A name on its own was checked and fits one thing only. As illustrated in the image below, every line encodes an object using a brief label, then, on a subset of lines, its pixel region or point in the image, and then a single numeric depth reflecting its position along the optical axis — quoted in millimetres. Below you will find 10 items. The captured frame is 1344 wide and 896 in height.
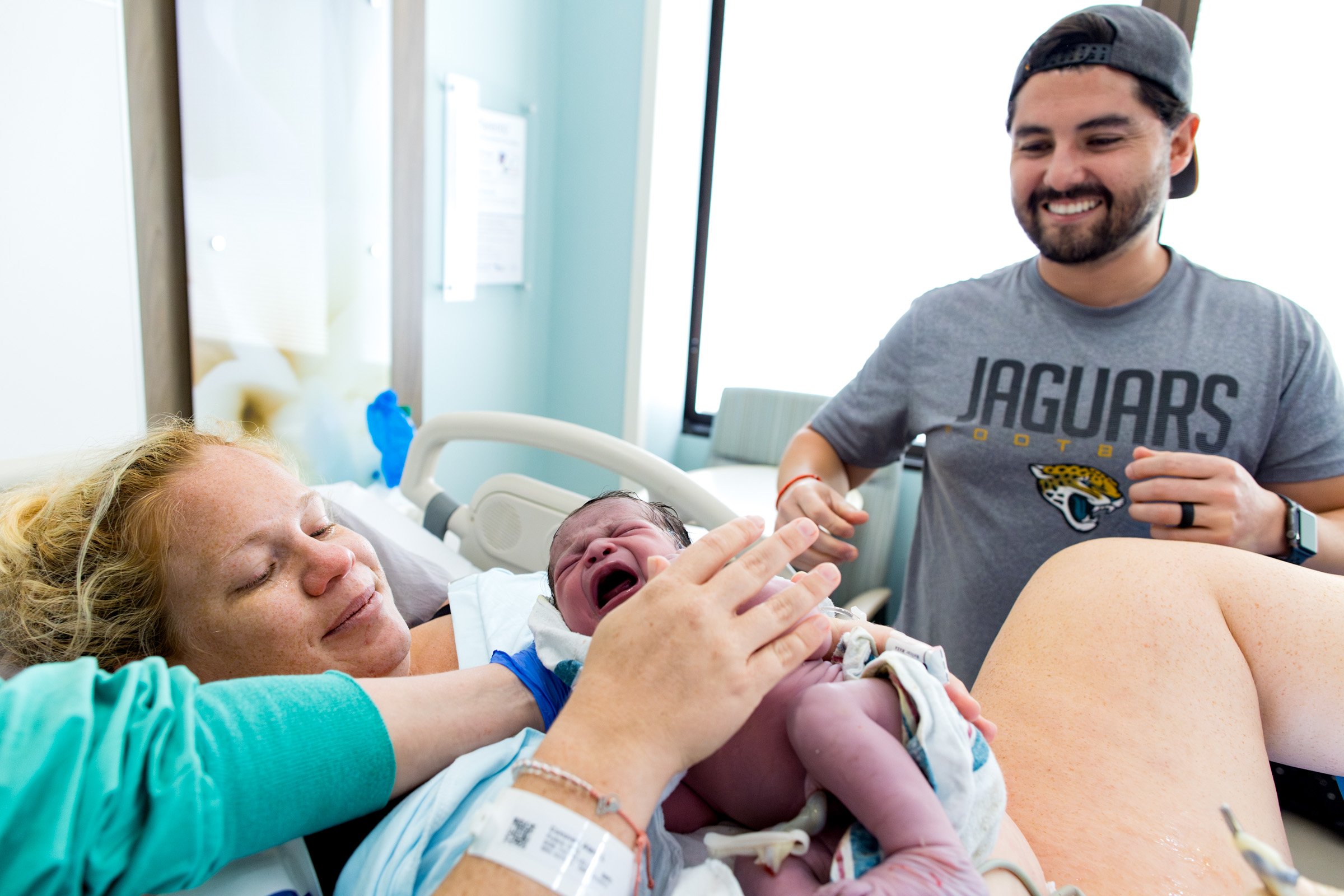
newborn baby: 762
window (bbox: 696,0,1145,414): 3402
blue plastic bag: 3037
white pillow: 1670
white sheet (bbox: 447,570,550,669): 1399
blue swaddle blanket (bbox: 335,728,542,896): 887
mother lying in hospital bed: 1101
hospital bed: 1556
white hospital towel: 833
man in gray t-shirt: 1654
